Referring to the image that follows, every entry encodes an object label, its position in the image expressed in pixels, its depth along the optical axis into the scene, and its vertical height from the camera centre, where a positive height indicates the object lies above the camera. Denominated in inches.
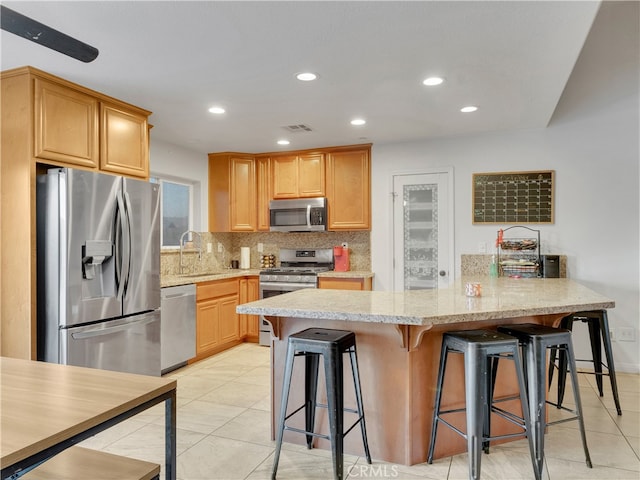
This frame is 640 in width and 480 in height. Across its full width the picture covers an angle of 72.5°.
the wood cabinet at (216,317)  176.4 -32.5
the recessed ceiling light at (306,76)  113.4 +43.2
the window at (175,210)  196.1 +14.7
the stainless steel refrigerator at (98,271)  112.9 -8.1
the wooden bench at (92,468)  52.6 -28.1
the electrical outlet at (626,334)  157.5 -34.9
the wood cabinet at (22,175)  110.3 +17.4
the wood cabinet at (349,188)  196.9 +23.6
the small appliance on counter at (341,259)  206.7 -9.1
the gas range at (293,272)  195.0 -14.6
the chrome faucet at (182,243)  194.7 -1.1
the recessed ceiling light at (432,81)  117.1 +43.1
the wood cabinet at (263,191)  215.3 +24.6
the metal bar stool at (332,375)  83.0 -27.3
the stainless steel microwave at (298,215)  202.7 +12.0
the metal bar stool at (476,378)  82.4 -27.4
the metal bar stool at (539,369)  89.3 -27.8
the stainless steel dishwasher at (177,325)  155.7 -31.3
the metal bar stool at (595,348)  121.6 -32.2
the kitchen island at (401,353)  90.7 -25.4
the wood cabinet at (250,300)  203.8 -27.7
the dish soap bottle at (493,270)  163.6 -11.8
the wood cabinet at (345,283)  189.0 -18.8
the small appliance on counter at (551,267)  159.3 -10.5
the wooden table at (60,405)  39.4 -17.6
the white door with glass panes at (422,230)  184.1 +3.8
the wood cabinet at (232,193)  214.1 +23.6
